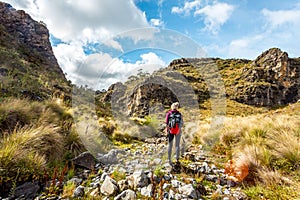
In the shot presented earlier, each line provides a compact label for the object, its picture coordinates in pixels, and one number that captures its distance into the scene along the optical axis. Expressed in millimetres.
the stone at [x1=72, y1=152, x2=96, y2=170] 5070
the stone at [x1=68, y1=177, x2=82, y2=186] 4038
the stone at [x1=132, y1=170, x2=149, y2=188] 3781
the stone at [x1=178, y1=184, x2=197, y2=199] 3529
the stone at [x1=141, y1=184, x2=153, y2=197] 3444
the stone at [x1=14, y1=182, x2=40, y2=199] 3387
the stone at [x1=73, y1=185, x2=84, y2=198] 3477
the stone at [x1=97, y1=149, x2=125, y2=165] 5712
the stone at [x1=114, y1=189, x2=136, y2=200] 3328
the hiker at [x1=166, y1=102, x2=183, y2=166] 6066
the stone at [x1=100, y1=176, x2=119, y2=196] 3533
